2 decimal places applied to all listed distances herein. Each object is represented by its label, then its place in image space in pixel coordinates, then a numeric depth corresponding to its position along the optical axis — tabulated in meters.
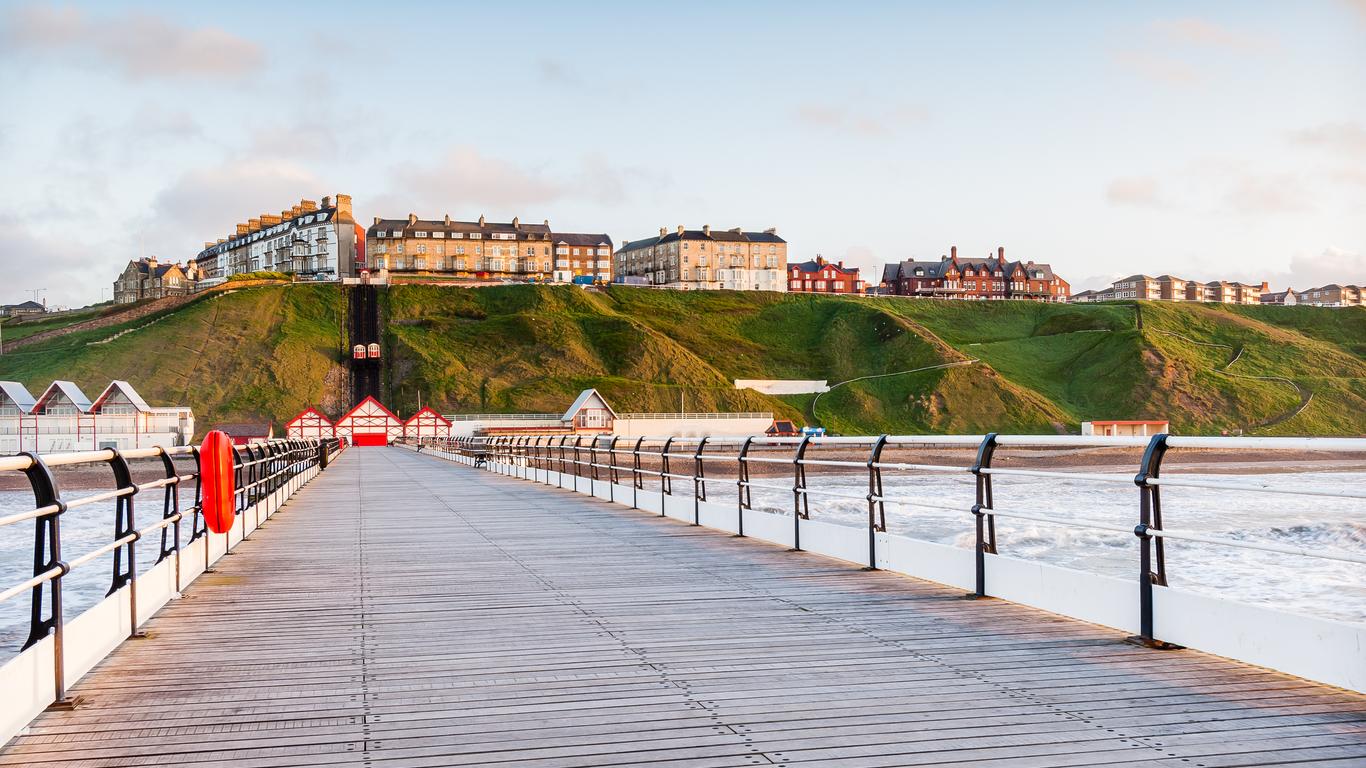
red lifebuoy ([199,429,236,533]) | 10.05
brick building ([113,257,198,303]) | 192.88
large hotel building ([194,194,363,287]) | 158.75
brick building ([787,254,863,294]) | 181.38
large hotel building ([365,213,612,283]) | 160.00
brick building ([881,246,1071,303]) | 177.88
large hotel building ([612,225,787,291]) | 173.25
